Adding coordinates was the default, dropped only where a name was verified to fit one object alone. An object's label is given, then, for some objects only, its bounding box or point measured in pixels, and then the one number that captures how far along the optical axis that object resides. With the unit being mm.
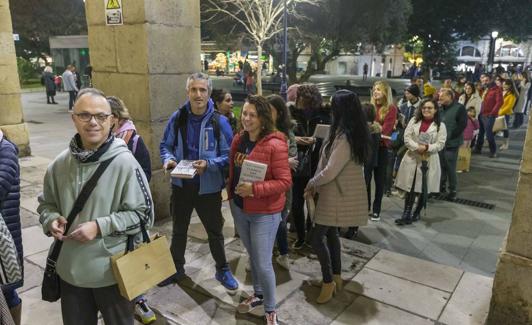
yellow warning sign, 5070
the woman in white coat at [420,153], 5328
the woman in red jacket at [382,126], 5668
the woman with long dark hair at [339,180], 3465
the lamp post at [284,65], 13125
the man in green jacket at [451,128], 6363
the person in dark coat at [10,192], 2330
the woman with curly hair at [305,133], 4508
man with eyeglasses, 2191
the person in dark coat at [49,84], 18578
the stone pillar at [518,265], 3047
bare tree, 17891
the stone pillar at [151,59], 4988
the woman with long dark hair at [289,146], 3740
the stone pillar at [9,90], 8641
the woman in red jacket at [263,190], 3090
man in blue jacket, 3615
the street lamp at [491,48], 24331
